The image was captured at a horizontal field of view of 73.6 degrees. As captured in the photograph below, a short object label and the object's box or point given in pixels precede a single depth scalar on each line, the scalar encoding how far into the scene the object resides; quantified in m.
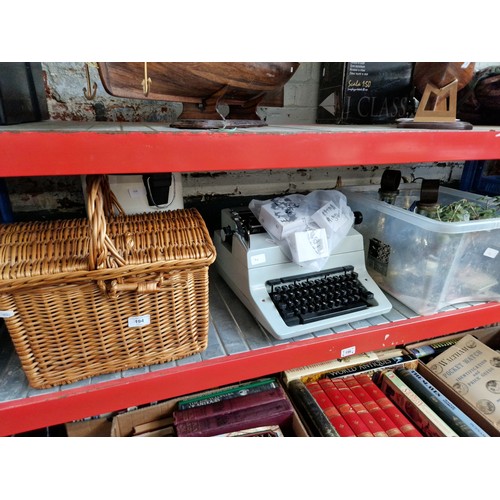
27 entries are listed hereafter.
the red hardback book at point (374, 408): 1.01
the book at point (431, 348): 1.27
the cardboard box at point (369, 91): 1.07
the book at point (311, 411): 0.99
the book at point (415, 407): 1.00
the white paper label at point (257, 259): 0.87
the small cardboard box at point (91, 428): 1.00
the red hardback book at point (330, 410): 1.01
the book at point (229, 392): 1.06
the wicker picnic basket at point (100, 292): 0.61
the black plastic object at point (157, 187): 0.91
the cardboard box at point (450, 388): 1.02
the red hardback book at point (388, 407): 1.02
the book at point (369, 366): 1.21
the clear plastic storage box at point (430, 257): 0.86
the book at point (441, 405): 0.99
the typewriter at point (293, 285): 0.83
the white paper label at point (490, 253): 0.92
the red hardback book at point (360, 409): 1.01
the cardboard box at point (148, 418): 0.99
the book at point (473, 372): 1.05
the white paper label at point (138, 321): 0.70
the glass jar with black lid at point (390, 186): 1.06
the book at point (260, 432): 0.97
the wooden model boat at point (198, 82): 0.66
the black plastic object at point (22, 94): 0.71
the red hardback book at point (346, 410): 1.01
